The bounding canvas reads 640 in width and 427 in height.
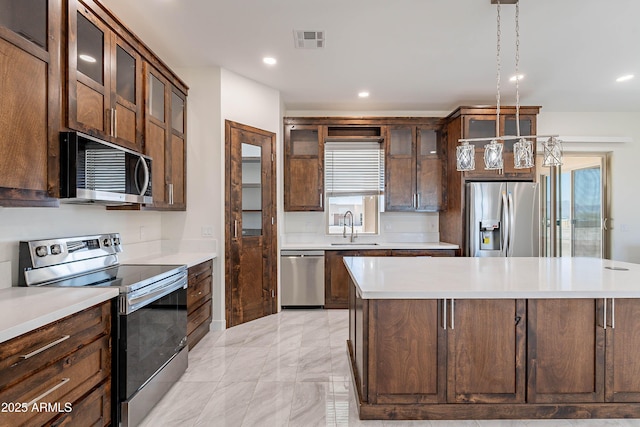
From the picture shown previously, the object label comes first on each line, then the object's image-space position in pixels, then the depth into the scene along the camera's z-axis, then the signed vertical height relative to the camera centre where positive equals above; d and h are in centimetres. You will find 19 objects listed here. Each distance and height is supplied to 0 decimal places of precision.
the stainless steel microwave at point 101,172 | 177 +26
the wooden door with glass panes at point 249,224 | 363 -13
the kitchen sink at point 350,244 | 455 -45
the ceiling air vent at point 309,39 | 287 +157
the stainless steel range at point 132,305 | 182 -59
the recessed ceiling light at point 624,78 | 379 +158
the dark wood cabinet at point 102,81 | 187 +88
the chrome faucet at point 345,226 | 494 -21
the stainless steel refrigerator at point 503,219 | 416 -8
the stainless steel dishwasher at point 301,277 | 432 -86
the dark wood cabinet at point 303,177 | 463 +51
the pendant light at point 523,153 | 233 +43
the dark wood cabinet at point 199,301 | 296 -86
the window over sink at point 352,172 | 488 +60
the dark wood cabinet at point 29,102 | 145 +53
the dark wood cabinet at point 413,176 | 470 +53
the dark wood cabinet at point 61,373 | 120 -68
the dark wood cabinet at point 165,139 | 282 +69
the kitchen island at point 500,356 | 193 -85
